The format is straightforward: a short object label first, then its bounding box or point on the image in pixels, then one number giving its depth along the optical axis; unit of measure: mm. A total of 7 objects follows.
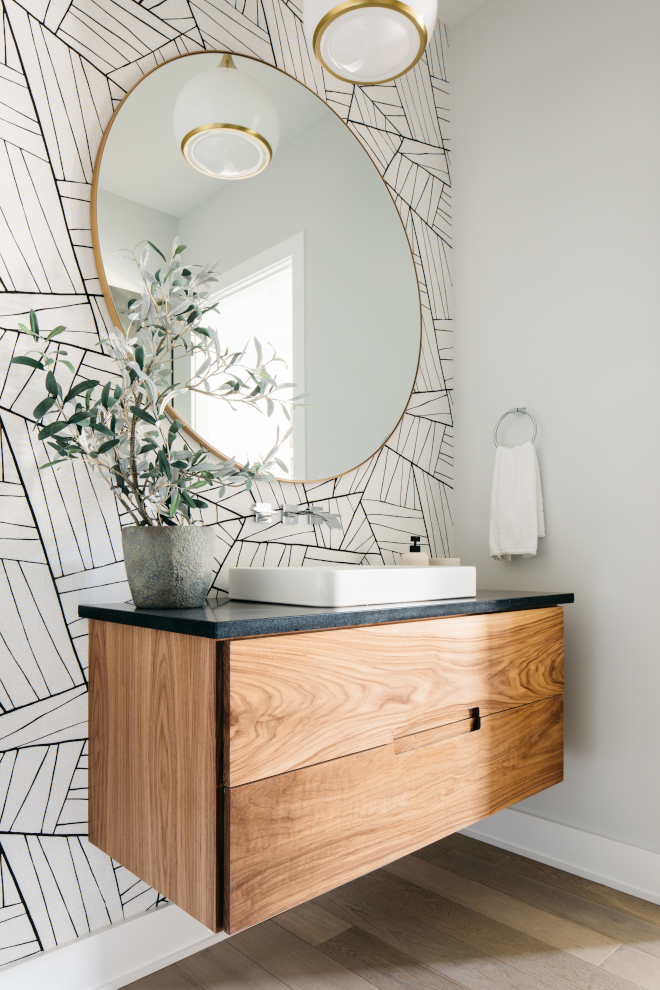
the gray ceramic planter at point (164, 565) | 1282
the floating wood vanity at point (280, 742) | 1063
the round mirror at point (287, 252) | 1562
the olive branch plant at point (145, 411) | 1258
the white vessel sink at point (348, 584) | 1310
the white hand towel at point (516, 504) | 2043
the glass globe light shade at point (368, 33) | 1327
